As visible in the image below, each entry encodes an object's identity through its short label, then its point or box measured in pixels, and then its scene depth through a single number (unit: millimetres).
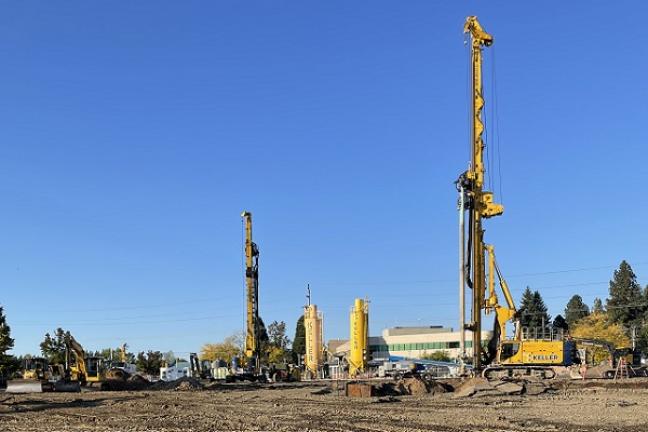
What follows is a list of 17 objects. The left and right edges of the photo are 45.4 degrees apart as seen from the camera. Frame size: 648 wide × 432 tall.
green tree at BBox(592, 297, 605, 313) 142588
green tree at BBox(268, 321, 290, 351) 144625
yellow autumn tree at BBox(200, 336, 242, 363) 126869
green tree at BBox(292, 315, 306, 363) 123494
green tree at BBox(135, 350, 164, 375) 102475
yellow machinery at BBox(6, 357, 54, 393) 46625
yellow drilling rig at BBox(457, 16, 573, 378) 43125
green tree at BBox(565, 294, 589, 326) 141600
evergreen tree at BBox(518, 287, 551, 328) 121919
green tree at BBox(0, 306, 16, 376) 72250
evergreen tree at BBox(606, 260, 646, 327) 117312
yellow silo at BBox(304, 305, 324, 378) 96681
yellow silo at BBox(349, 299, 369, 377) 81250
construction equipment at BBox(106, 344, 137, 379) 55562
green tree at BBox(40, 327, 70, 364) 94188
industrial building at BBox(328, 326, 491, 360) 125750
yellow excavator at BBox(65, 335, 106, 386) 53503
